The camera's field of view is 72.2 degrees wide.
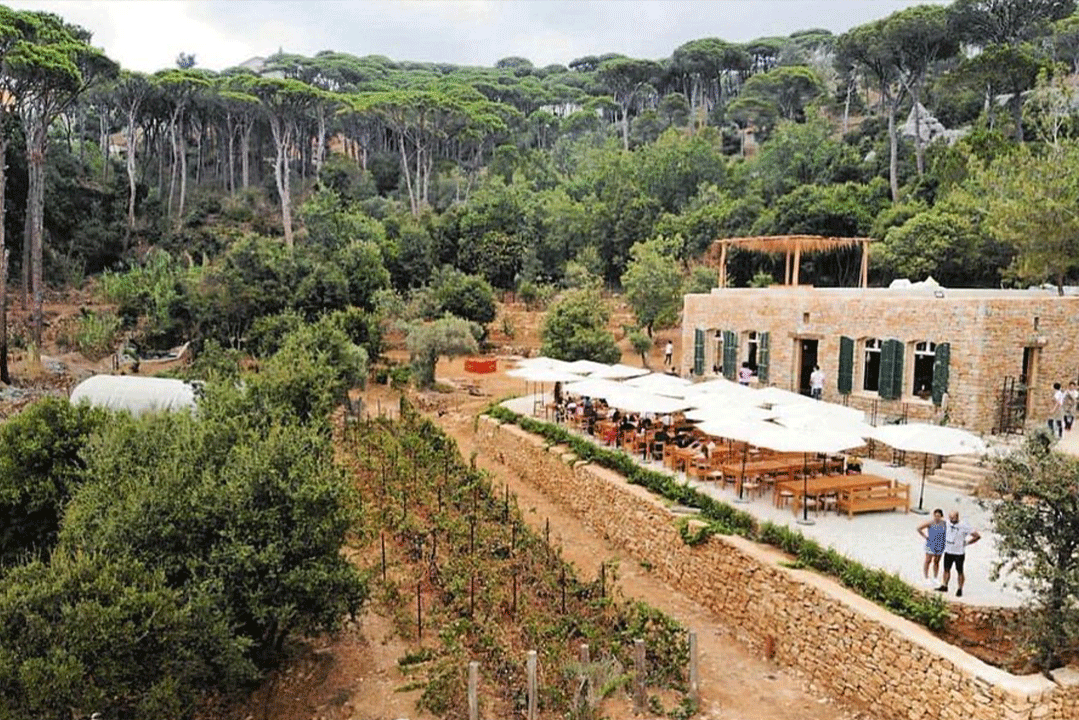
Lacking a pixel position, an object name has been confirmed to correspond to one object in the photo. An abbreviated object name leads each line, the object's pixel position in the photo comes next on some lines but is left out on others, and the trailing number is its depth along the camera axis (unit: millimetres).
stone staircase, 13008
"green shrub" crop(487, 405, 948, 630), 8445
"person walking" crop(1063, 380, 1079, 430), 14480
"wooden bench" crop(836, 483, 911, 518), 11594
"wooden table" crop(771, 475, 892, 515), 11562
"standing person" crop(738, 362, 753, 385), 19547
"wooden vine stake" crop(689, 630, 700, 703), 8664
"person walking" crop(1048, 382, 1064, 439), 14132
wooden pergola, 19844
